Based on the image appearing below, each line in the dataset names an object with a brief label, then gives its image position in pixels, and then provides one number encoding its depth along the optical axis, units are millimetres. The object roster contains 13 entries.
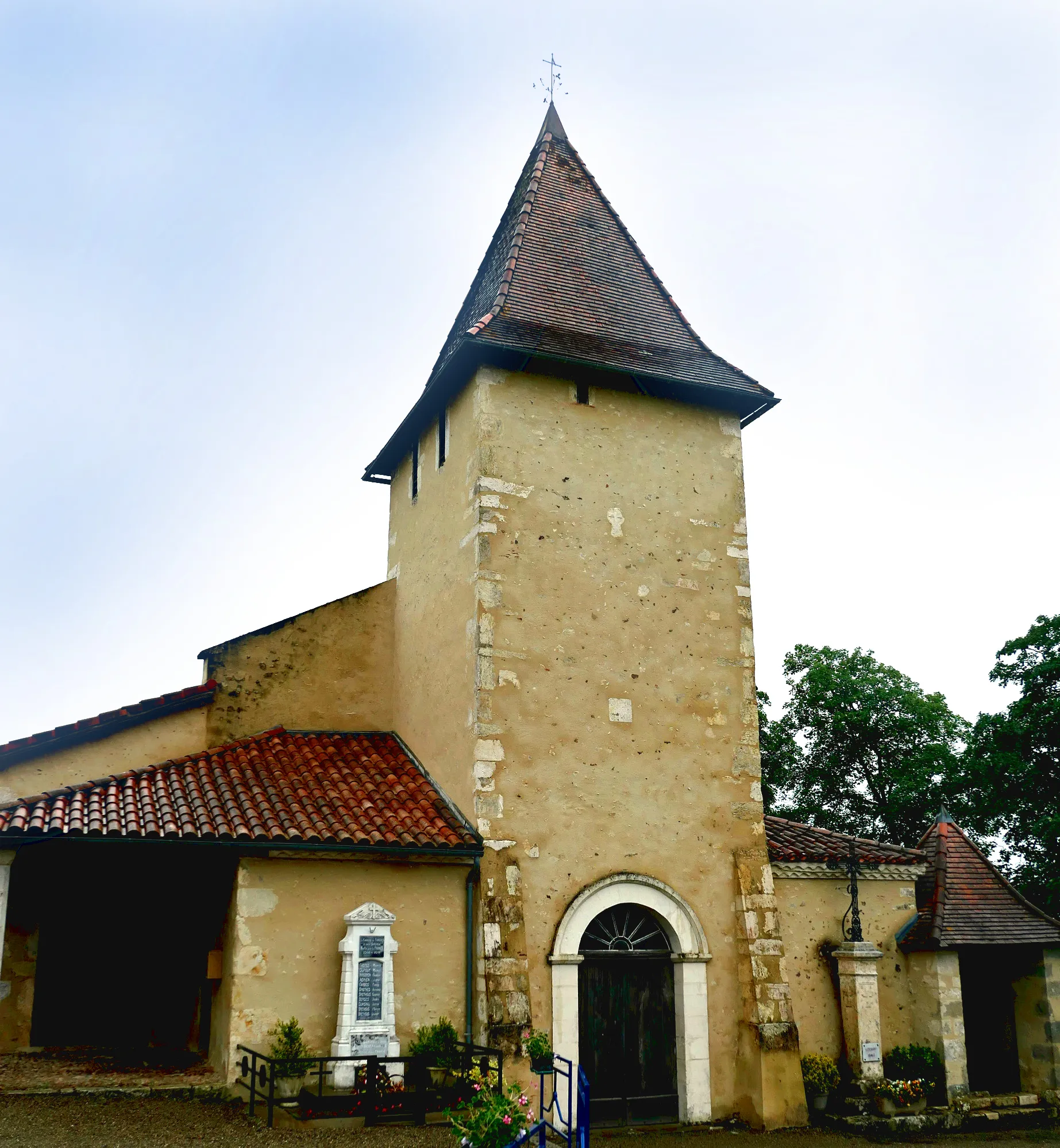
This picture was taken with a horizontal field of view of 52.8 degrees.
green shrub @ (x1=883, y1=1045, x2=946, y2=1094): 13109
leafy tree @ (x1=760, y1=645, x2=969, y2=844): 26250
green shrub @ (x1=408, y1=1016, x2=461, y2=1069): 10922
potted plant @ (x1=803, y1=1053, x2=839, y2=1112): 12578
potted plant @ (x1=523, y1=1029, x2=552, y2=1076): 10438
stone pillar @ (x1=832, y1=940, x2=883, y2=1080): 12891
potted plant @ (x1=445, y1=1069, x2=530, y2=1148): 8133
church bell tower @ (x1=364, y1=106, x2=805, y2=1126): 12086
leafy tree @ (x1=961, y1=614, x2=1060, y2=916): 21281
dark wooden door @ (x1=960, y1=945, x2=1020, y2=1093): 14664
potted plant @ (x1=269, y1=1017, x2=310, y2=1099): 10500
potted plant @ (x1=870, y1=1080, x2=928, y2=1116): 12578
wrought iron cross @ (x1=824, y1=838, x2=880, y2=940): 13469
